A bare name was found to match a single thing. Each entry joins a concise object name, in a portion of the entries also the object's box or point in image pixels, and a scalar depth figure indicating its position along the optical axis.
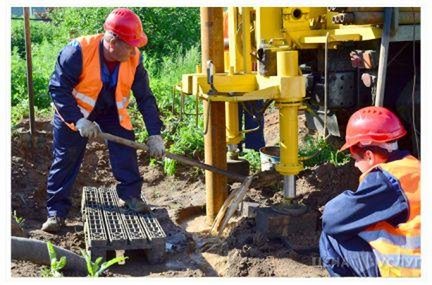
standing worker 4.79
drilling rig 4.68
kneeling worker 3.13
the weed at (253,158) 6.82
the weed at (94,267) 3.79
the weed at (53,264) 3.76
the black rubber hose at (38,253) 3.90
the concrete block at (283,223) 4.82
